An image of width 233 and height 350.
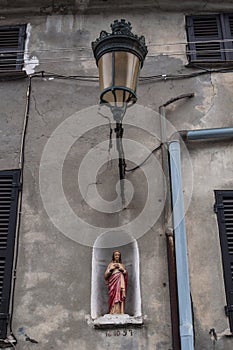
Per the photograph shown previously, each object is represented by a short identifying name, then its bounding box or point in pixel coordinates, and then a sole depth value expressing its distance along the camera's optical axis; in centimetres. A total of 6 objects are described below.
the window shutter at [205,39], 891
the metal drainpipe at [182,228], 616
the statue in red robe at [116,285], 648
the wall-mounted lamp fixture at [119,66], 638
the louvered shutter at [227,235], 663
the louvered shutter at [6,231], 666
